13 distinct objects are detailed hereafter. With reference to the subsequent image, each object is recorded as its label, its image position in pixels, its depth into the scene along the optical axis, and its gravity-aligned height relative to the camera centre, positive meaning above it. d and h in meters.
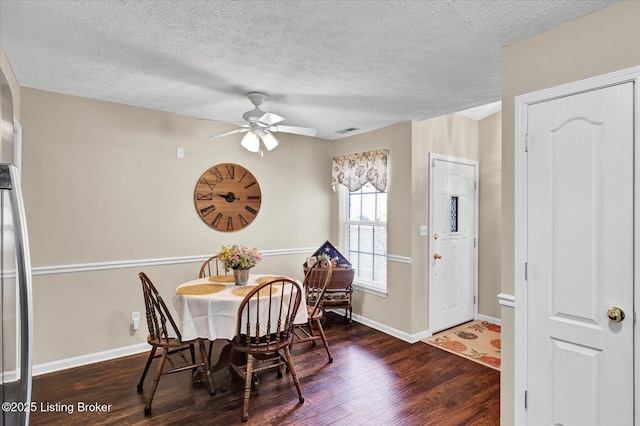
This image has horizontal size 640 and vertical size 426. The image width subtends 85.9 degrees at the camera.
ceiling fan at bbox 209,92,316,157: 2.86 +0.74
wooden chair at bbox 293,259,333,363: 3.81 -0.87
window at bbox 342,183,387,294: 4.31 -0.29
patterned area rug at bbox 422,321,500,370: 3.38 -1.39
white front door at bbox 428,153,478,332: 3.96 -0.31
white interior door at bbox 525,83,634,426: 1.67 -0.23
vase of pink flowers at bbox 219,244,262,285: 3.01 -0.43
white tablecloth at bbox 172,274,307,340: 2.58 -0.80
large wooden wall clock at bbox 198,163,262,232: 3.84 +0.18
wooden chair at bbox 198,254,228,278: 3.71 -0.61
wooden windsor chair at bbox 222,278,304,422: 2.48 -0.87
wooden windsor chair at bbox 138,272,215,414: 2.52 -0.97
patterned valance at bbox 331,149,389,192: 4.11 +0.56
